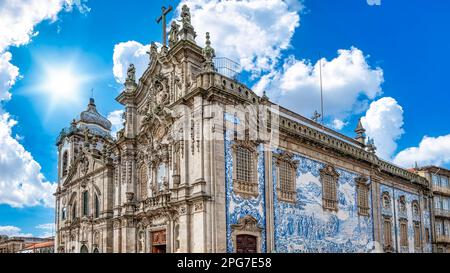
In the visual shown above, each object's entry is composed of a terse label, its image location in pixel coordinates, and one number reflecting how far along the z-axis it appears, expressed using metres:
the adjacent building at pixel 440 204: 38.12
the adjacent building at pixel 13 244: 59.71
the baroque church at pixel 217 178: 21.08
